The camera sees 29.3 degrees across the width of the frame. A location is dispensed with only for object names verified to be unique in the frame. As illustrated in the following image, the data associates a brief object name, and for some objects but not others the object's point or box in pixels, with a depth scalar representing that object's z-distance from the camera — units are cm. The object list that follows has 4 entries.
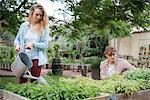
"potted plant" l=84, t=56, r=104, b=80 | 856
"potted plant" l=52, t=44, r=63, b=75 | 1126
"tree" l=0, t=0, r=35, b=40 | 691
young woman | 299
